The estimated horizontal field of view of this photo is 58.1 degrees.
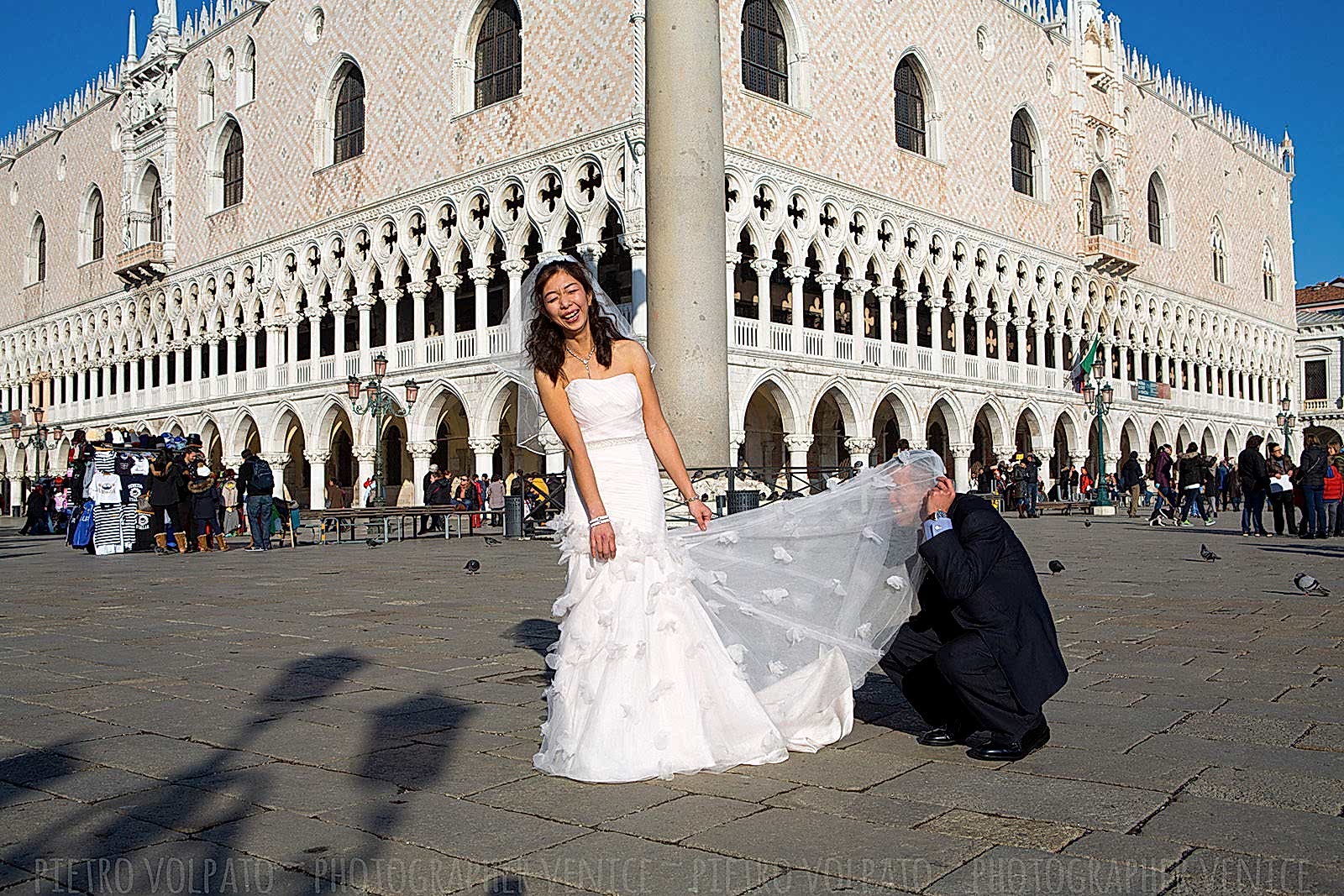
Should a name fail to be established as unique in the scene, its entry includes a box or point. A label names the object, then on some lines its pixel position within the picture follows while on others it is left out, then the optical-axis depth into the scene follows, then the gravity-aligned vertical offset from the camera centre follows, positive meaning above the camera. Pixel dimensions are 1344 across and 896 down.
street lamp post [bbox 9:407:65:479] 34.66 +2.06
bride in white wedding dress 3.57 -0.30
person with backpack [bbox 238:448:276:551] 15.62 +0.09
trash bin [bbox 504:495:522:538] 17.91 -0.36
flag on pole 29.67 +2.75
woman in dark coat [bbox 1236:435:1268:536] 16.12 -0.04
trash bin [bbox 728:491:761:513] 12.99 -0.15
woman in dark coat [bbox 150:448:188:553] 14.93 +0.07
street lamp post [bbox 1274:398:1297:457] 44.44 +1.89
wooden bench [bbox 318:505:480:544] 16.92 -0.34
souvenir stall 15.30 +0.06
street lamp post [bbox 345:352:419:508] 21.00 +1.77
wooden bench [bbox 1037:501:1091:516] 26.96 -0.62
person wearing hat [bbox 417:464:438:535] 20.16 +0.00
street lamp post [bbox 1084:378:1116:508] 26.68 +1.94
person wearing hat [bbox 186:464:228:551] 15.41 -0.09
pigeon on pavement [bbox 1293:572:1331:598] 7.47 -0.69
